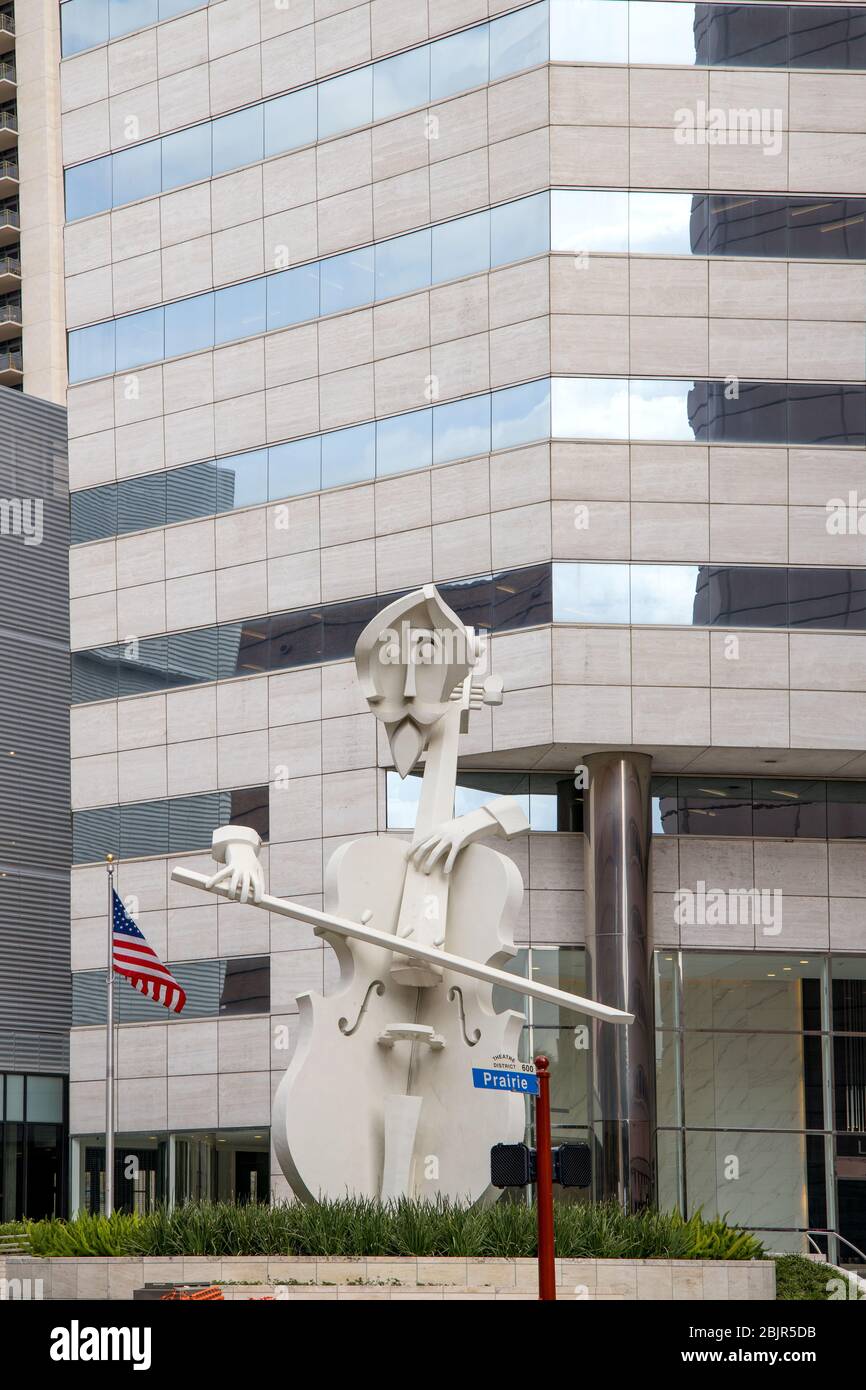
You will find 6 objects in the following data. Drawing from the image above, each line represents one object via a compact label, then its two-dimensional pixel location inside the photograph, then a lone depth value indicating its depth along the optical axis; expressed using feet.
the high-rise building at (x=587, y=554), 111.34
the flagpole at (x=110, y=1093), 104.22
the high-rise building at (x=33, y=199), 220.43
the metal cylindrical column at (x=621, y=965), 107.34
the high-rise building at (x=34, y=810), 139.44
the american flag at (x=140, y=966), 99.96
